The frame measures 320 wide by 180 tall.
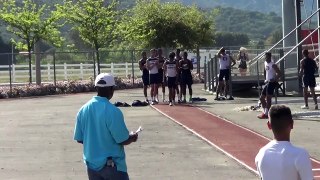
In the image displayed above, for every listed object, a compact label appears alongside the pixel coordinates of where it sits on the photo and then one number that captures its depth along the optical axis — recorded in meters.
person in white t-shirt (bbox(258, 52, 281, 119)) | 19.92
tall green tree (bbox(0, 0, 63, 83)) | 41.03
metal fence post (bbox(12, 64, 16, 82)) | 45.39
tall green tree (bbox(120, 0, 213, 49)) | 45.66
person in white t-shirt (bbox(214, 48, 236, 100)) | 27.12
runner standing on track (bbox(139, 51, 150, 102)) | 25.77
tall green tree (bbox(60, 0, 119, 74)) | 42.22
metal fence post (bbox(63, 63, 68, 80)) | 48.82
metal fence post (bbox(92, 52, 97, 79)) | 41.52
